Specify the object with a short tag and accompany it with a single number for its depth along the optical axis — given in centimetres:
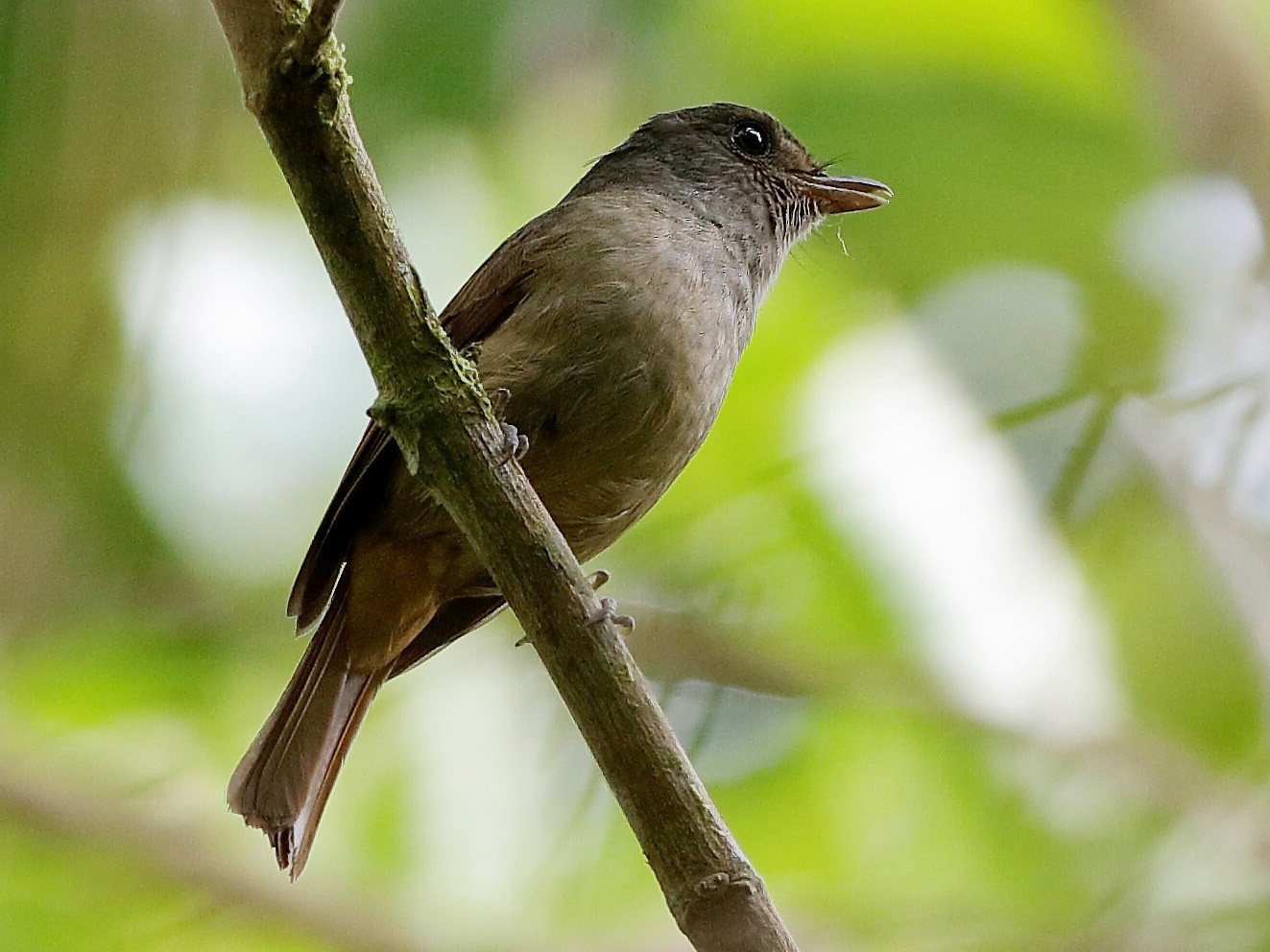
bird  640
